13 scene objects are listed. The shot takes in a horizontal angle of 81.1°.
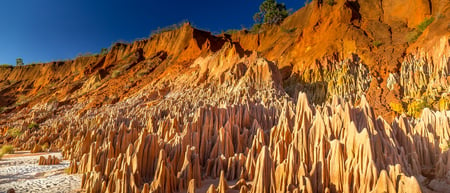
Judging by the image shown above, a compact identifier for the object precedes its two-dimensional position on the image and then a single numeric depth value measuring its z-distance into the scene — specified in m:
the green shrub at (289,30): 35.39
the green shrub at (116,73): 39.23
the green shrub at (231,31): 48.53
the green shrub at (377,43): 24.38
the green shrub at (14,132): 23.48
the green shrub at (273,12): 42.16
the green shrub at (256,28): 42.48
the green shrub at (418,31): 22.72
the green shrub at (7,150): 16.45
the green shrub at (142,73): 36.38
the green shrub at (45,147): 17.68
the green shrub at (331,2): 30.25
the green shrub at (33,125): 25.22
